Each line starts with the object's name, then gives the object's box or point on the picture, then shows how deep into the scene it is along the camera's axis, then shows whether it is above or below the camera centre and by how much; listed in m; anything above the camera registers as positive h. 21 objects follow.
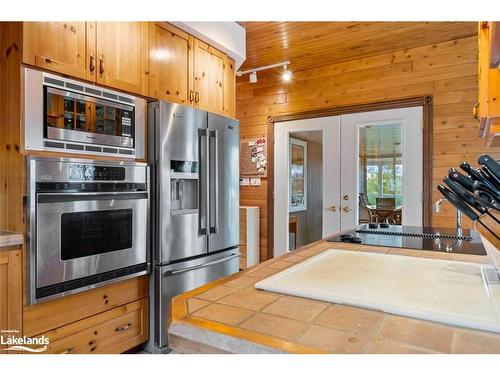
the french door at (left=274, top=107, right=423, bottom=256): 3.22 +0.25
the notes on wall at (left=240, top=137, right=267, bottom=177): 4.14 +0.39
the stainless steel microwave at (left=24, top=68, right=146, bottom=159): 1.60 +0.39
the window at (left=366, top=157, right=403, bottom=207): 3.31 +0.08
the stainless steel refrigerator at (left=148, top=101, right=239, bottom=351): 2.15 -0.10
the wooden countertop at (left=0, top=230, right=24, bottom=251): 1.47 -0.24
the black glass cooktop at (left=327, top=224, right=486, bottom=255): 1.33 -0.25
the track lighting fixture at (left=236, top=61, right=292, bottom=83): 3.64 +1.36
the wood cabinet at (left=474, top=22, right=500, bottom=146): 0.94 +0.35
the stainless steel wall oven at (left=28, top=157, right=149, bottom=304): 1.58 -0.20
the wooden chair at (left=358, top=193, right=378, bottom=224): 3.46 -0.28
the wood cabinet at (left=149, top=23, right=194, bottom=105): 2.23 +0.90
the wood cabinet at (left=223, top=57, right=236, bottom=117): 2.93 +0.92
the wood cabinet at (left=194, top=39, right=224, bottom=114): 2.60 +0.92
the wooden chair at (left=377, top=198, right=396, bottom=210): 3.34 -0.17
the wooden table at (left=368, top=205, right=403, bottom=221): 3.35 -0.26
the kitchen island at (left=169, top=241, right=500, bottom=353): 0.51 -0.25
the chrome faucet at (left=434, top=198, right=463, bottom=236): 1.81 -0.20
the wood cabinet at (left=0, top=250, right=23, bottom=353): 1.48 -0.48
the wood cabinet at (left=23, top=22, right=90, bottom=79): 1.60 +0.74
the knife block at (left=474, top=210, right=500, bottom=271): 0.83 -0.16
